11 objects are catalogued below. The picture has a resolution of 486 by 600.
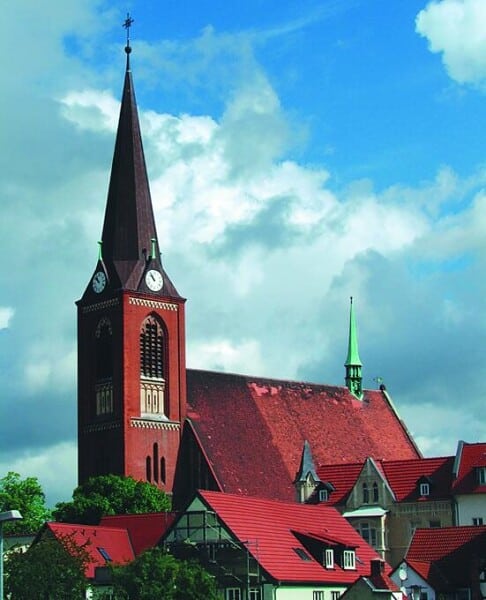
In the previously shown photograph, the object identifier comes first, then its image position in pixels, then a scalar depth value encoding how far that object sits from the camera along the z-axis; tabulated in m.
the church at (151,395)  109.75
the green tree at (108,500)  100.69
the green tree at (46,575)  70.69
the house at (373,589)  72.44
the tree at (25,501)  111.68
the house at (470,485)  99.44
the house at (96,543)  80.00
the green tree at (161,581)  67.25
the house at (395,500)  101.56
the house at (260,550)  74.69
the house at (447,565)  78.00
